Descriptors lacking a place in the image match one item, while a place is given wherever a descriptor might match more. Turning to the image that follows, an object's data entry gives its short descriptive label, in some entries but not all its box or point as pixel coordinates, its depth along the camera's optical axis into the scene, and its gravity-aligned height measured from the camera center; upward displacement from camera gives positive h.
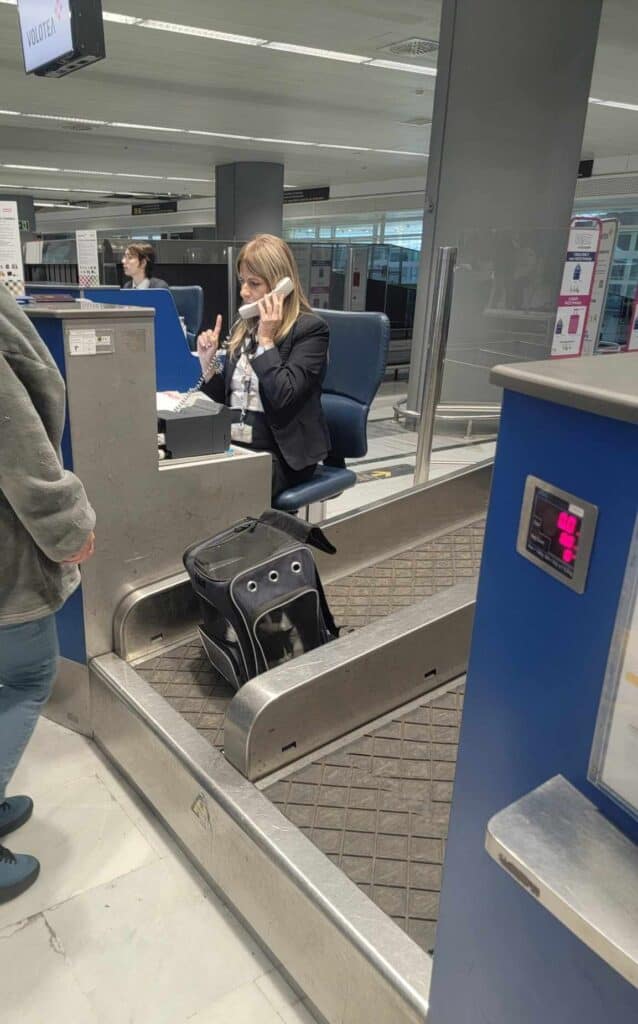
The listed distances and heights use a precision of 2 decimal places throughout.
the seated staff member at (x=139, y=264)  5.01 +0.04
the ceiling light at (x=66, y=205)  22.78 +1.92
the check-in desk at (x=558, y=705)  0.58 -0.37
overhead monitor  3.52 +1.13
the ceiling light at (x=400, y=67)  6.86 +2.02
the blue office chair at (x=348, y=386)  2.69 -0.40
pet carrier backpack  1.77 -0.78
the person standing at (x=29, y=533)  1.26 -0.48
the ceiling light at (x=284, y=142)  11.15 +2.05
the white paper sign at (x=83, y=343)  1.79 -0.18
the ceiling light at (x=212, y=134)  10.58 +2.01
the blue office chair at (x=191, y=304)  6.30 -0.27
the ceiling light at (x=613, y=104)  7.81 +2.02
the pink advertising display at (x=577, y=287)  5.05 +0.05
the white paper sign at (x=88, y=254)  4.71 +0.08
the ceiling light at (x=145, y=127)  10.16 +1.97
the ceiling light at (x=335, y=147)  11.49 +2.07
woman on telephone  2.44 -0.31
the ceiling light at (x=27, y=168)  14.54 +1.88
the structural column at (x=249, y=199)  13.57 +1.41
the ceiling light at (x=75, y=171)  14.96 +1.93
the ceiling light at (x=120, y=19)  5.65 +1.90
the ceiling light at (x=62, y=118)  9.72 +1.93
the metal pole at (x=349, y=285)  9.26 -0.05
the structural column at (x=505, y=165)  4.99 +0.89
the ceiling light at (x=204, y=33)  5.88 +1.95
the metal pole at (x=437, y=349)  3.54 -0.30
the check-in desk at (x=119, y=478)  1.82 -0.59
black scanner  2.20 -0.47
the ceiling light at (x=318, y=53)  6.44 +1.99
